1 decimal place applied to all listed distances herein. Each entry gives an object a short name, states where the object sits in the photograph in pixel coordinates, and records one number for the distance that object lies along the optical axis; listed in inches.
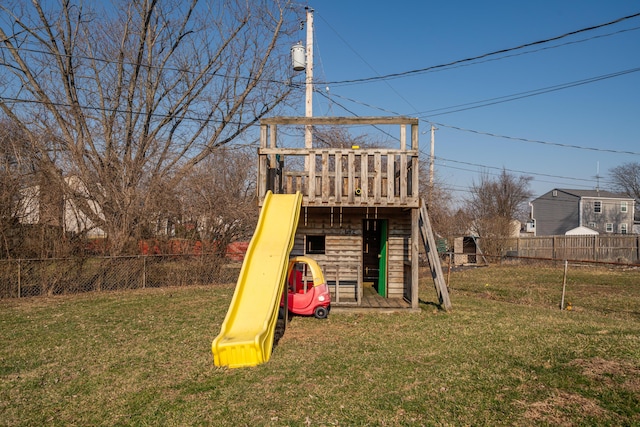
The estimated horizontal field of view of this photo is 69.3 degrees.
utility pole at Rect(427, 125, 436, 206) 1002.8
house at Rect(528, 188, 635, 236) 1758.1
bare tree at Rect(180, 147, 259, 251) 718.5
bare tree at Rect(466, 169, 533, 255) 1690.6
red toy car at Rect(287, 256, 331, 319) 388.2
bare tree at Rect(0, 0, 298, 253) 665.6
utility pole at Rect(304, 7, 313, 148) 541.0
